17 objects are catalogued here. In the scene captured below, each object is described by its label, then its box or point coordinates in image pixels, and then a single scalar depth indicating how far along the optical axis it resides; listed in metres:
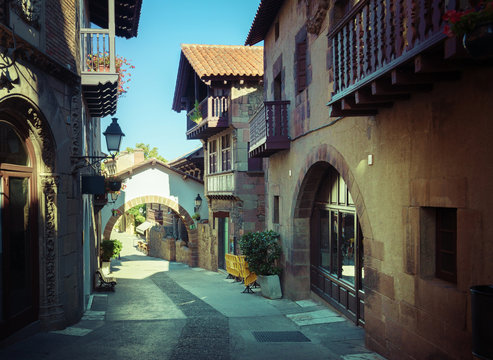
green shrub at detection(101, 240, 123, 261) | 17.28
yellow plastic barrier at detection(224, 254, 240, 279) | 14.08
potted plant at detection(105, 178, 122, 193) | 13.30
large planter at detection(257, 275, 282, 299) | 12.20
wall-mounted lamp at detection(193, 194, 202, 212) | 23.55
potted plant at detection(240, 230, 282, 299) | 12.25
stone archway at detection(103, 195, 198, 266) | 24.06
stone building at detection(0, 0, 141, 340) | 6.76
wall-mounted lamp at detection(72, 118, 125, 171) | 9.88
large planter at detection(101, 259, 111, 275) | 17.49
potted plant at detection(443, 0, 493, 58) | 3.14
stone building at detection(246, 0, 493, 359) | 4.41
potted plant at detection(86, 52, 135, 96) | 9.81
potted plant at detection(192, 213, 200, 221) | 24.38
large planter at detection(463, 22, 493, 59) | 3.13
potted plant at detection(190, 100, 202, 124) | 20.11
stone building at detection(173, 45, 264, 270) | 17.94
